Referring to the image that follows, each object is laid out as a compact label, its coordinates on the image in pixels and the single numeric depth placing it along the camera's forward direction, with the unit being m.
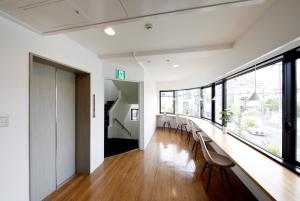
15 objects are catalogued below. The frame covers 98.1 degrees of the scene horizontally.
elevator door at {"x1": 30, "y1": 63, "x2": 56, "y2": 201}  1.92
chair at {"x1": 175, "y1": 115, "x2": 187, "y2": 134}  6.24
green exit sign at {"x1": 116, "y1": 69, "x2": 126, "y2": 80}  3.52
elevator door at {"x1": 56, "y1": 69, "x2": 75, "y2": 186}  2.37
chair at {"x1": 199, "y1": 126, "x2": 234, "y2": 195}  2.13
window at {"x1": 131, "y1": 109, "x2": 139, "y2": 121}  5.47
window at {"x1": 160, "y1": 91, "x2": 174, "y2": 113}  7.28
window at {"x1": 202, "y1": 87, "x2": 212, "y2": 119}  4.75
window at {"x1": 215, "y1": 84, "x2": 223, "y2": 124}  3.81
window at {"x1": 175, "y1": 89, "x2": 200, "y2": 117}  5.82
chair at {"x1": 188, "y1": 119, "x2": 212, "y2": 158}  3.31
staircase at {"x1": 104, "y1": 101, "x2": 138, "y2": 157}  4.03
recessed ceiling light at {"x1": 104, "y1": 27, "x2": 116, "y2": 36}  1.90
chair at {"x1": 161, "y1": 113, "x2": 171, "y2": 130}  7.22
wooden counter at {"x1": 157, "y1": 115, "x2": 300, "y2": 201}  1.14
